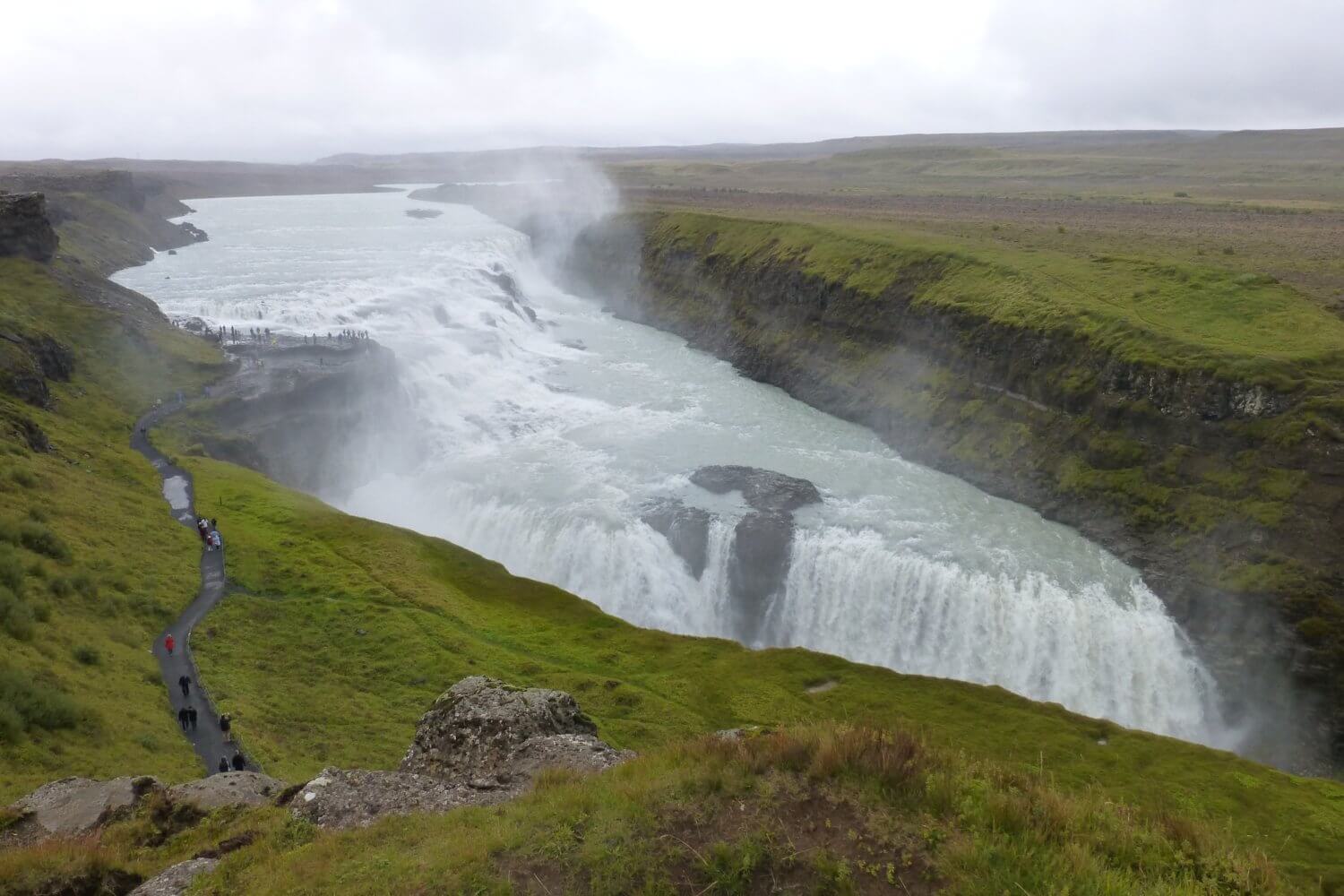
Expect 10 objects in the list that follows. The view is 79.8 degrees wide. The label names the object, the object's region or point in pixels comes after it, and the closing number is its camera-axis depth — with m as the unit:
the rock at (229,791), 14.38
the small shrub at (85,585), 27.00
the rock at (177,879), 10.91
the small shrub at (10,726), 18.06
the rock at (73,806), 13.66
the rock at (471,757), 12.84
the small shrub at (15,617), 22.53
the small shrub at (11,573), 24.36
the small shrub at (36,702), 18.95
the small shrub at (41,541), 27.92
